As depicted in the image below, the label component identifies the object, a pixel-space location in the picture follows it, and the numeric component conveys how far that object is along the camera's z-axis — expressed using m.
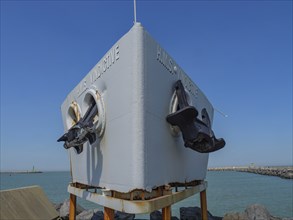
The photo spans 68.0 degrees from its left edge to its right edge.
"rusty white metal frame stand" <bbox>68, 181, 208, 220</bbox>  3.88
